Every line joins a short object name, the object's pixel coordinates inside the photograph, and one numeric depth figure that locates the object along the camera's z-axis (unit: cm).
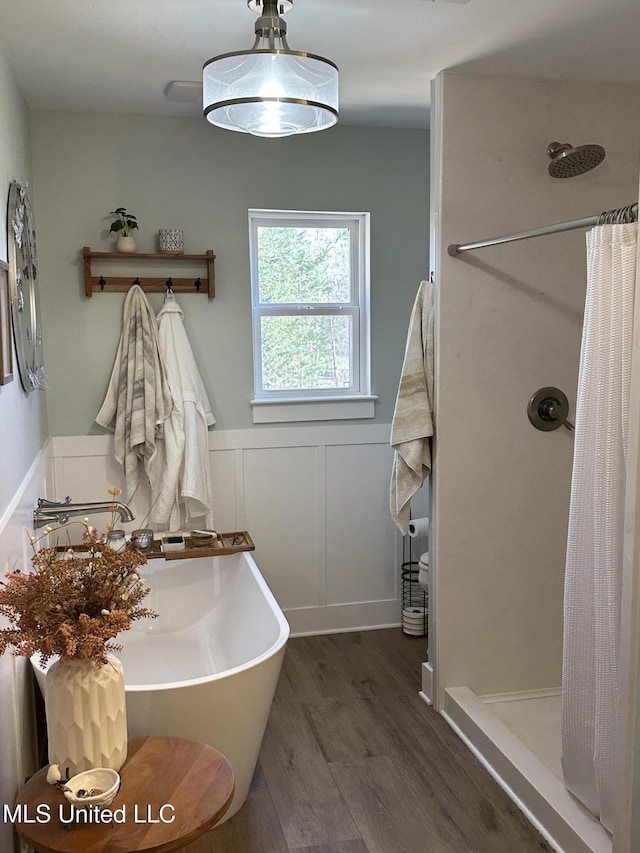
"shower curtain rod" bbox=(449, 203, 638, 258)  202
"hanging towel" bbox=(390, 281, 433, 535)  305
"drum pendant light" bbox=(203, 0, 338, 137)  194
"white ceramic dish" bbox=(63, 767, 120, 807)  168
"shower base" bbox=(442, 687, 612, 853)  228
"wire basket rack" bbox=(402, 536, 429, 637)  391
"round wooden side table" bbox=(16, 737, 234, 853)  161
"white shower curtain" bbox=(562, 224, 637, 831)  206
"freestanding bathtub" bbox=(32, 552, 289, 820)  227
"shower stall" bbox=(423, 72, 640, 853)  296
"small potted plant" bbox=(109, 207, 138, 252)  345
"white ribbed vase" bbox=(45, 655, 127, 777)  179
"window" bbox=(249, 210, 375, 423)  382
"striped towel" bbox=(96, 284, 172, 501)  352
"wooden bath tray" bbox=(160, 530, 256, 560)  340
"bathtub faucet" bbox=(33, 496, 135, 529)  279
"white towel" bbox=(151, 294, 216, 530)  357
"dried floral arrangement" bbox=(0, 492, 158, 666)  174
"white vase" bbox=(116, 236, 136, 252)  345
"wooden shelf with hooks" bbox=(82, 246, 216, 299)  349
